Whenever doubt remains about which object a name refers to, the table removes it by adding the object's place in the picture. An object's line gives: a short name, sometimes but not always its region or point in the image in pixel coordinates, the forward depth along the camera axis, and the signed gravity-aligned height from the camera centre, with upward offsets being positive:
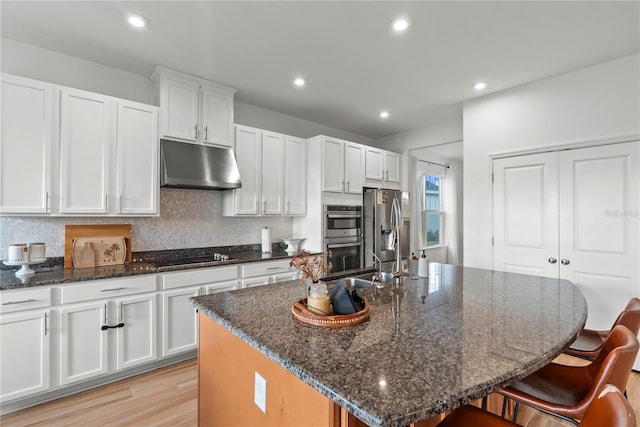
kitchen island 0.77 -0.43
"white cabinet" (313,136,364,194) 3.91 +0.68
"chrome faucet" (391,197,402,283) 1.93 -0.27
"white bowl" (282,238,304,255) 3.80 -0.37
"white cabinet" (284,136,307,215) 3.82 +0.52
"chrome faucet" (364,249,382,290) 1.87 -0.39
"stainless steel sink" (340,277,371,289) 2.02 -0.45
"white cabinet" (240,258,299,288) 3.11 -0.60
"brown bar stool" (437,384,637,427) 0.68 -0.45
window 5.64 +0.10
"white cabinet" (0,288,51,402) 1.99 -0.85
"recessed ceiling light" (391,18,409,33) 2.21 +1.42
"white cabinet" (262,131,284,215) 3.62 +0.52
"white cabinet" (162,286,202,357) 2.62 -0.94
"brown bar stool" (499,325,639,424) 1.00 -0.71
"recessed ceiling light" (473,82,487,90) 3.23 +1.41
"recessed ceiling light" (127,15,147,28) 2.15 +1.41
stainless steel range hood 2.86 +0.49
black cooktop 2.71 -0.45
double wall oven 3.92 -0.26
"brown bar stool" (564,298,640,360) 1.46 -0.71
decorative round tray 1.19 -0.41
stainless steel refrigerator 4.34 -0.10
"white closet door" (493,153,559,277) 3.16 +0.02
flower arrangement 1.35 -0.23
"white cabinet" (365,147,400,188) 4.50 +0.74
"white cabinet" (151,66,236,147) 2.93 +1.11
